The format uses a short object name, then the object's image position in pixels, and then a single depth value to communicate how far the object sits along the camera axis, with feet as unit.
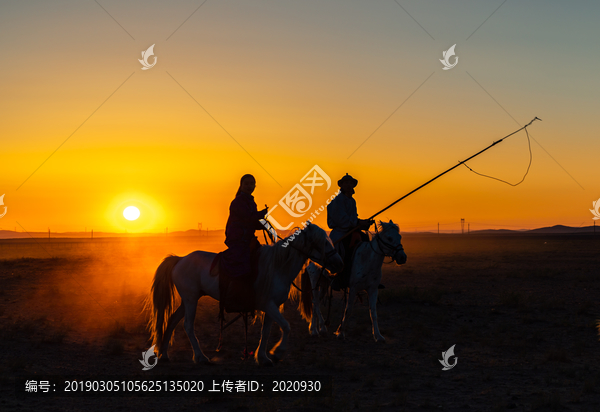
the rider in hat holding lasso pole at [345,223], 37.58
